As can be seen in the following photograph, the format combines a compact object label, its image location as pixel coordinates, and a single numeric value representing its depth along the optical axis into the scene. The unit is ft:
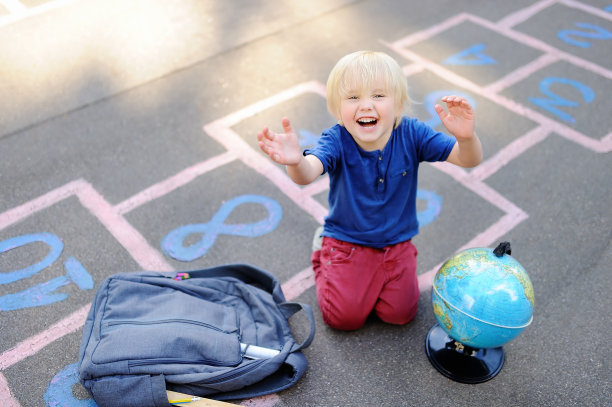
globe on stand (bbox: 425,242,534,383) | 8.23
